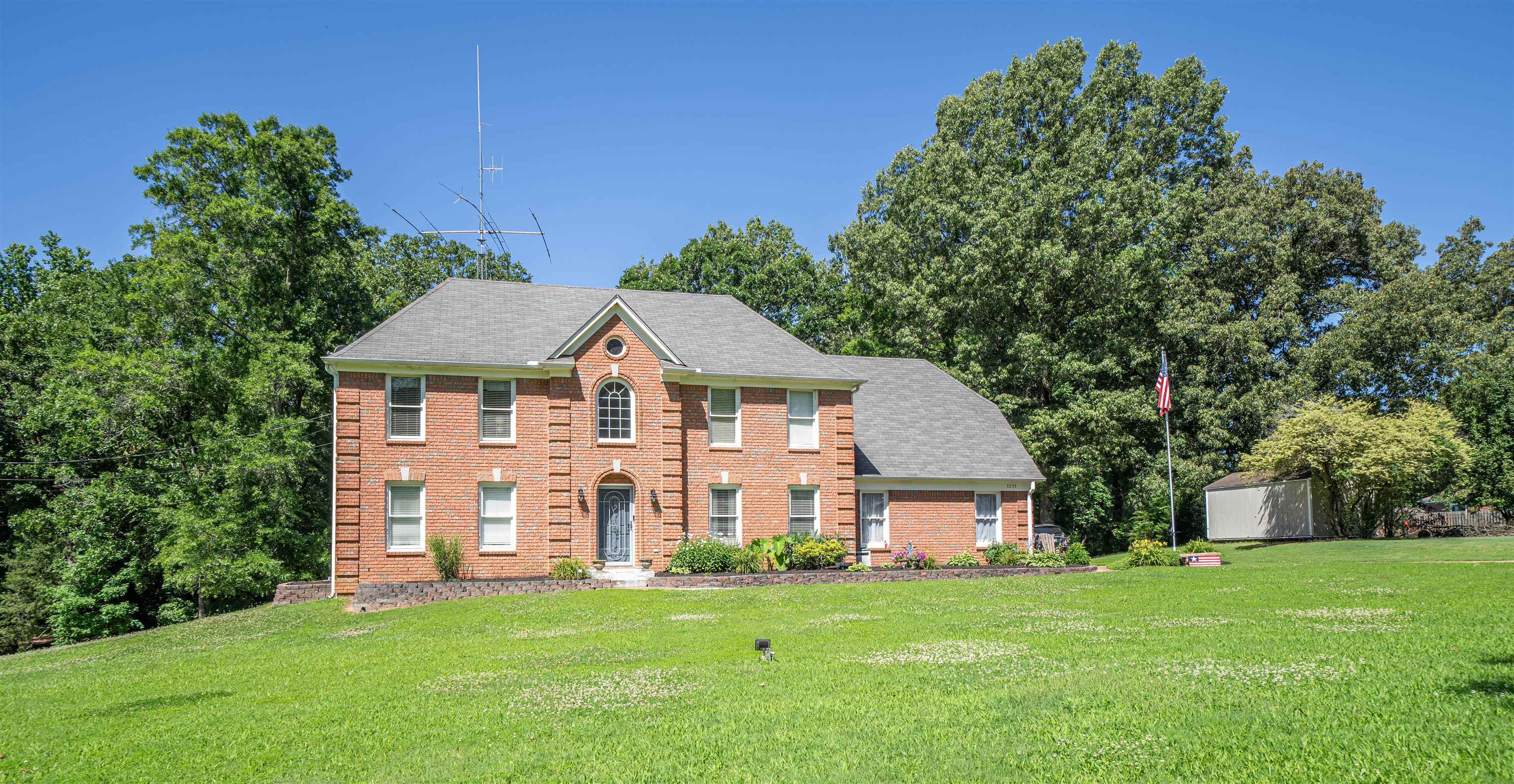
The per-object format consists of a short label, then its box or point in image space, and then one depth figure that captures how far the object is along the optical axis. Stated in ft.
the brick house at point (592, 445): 86.74
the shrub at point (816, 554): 91.25
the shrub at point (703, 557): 86.07
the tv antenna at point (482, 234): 109.09
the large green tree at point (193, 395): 102.99
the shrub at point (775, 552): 91.56
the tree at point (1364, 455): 116.47
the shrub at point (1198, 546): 105.50
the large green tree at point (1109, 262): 132.26
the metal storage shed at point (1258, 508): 135.13
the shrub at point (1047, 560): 98.63
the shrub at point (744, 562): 87.92
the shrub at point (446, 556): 85.51
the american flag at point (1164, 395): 112.47
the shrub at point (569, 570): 84.38
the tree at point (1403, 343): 133.69
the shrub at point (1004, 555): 97.96
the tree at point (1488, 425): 132.87
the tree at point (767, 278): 176.04
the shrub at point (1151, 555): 98.63
